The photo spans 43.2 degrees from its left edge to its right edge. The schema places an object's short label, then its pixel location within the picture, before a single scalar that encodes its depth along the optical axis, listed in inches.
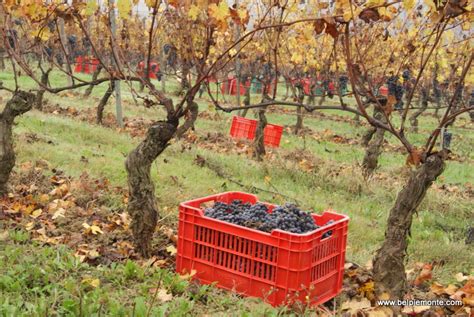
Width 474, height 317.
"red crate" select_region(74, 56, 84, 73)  1052.3
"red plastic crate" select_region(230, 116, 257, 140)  430.0
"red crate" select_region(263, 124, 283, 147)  412.8
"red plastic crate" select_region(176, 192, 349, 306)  128.6
